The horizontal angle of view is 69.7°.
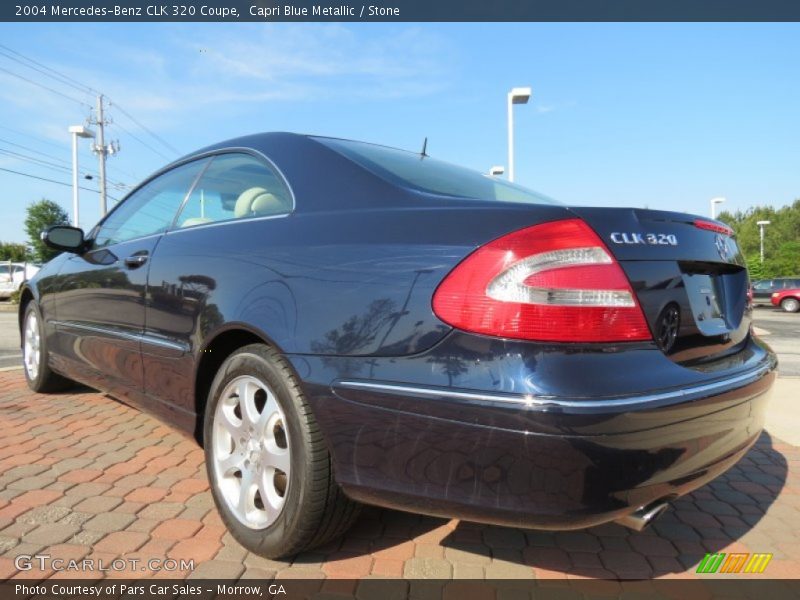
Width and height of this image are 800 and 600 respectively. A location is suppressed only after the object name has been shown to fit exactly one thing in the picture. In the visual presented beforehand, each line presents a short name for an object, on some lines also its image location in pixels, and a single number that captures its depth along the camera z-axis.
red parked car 24.38
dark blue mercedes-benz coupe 1.46
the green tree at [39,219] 49.38
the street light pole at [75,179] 27.52
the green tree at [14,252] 48.60
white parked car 21.51
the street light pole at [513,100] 11.07
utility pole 30.78
